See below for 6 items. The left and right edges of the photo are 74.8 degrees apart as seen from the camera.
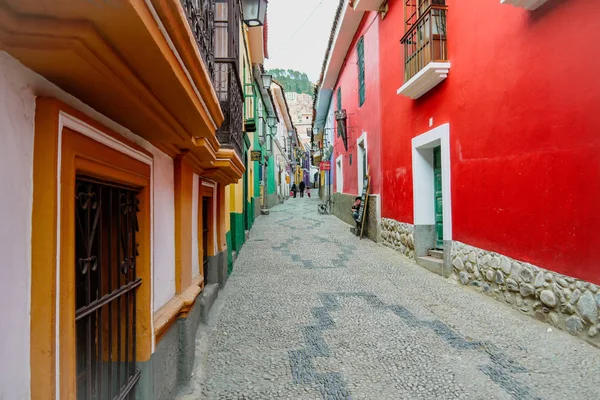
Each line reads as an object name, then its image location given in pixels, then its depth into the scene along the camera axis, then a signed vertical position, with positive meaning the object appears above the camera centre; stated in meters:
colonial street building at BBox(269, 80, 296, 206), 23.03 +4.91
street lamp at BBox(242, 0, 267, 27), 5.38 +2.75
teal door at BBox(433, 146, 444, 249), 7.45 +0.24
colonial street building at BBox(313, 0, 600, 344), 3.67 +0.77
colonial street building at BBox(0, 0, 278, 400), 1.21 +0.12
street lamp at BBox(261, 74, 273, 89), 13.21 +4.39
